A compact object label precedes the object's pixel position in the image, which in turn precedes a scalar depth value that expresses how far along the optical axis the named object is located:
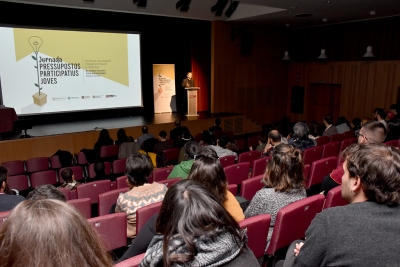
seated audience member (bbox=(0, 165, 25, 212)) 2.61
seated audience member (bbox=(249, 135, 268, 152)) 5.58
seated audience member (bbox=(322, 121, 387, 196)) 2.87
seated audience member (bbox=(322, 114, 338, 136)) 6.47
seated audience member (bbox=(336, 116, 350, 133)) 7.00
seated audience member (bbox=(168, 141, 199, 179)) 3.56
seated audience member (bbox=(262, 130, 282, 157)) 4.23
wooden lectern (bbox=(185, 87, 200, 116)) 10.39
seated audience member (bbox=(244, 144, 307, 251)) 2.21
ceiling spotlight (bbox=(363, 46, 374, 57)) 9.25
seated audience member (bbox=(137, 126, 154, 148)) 6.51
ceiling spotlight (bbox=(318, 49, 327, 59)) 10.50
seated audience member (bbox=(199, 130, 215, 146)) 5.70
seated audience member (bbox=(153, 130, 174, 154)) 5.73
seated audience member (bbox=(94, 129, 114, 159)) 6.65
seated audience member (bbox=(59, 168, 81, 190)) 3.70
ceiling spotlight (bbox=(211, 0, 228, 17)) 7.88
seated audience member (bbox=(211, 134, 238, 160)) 4.83
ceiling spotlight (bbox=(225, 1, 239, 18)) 8.20
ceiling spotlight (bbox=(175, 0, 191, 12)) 7.48
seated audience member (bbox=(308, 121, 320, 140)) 5.87
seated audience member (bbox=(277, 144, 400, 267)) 1.08
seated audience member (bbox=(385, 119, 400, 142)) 5.47
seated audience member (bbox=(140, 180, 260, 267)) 1.04
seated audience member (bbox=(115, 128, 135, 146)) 6.01
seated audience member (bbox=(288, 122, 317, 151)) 4.43
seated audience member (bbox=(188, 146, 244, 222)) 2.07
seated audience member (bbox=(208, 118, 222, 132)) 7.75
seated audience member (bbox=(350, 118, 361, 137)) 7.20
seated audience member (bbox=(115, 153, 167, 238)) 2.48
